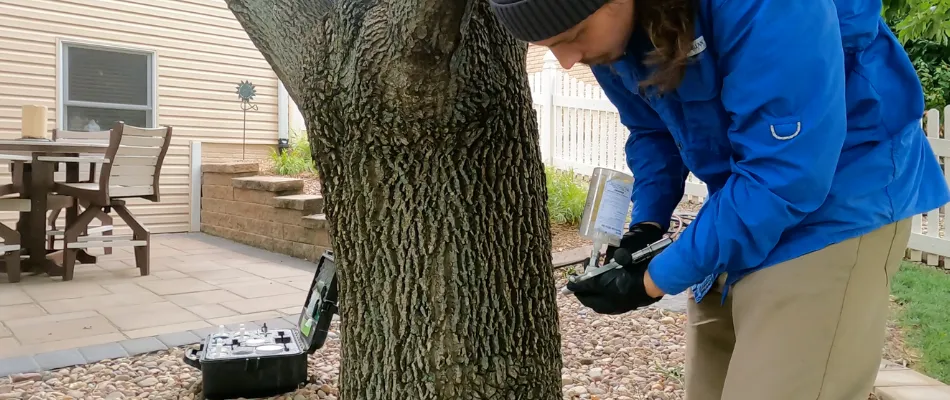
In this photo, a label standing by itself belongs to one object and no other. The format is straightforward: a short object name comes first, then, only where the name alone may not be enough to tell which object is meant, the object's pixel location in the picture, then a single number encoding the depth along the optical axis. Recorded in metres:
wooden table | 4.92
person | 0.95
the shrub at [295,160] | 7.77
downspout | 8.84
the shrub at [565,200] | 6.09
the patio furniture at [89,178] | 5.91
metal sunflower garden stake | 8.23
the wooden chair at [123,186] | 5.05
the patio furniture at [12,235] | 4.89
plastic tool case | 2.51
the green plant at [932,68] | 9.58
